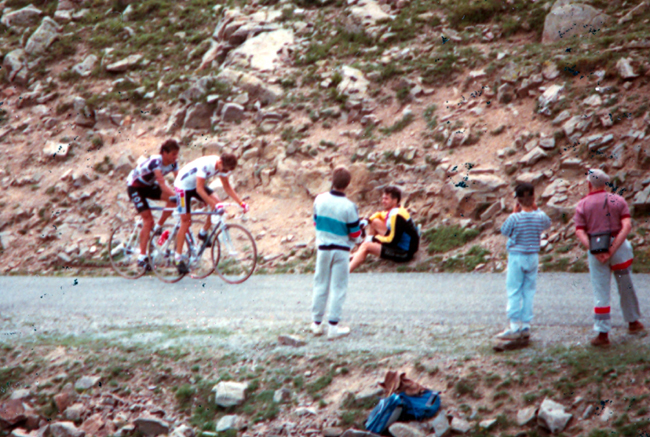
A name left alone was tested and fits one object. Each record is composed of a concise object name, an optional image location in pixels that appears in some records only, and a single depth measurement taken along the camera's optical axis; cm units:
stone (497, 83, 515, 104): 2639
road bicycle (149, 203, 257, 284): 1941
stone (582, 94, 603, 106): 2358
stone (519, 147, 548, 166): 2300
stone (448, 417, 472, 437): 1002
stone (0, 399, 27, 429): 1286
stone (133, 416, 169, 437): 1187
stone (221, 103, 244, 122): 3175
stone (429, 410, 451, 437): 1011
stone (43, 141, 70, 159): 3472
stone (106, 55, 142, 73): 3825
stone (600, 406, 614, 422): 945
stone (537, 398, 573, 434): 949
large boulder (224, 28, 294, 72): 3366
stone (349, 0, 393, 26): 3397
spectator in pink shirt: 1145
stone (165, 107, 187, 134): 3312
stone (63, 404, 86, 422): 1282
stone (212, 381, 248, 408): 1195
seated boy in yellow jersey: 2059
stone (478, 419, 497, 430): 992
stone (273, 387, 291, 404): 1179
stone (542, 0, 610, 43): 2794
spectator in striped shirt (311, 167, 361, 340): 1327
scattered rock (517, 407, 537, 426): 982
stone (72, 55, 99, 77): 3909
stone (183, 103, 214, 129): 3259
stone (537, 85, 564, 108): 2477
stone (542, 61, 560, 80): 2572
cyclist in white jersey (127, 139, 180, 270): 2016
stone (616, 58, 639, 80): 2358
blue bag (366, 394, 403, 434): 1045
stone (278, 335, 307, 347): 1333
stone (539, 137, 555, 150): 2319
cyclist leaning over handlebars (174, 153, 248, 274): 1891
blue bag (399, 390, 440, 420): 1045
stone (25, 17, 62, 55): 4134
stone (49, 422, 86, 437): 1229
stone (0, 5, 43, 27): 4447
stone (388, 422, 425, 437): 1012
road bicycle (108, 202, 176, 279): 2198
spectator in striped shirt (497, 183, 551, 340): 1193
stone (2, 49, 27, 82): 4050
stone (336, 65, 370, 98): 2994
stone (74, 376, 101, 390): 1345
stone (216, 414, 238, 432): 1146
